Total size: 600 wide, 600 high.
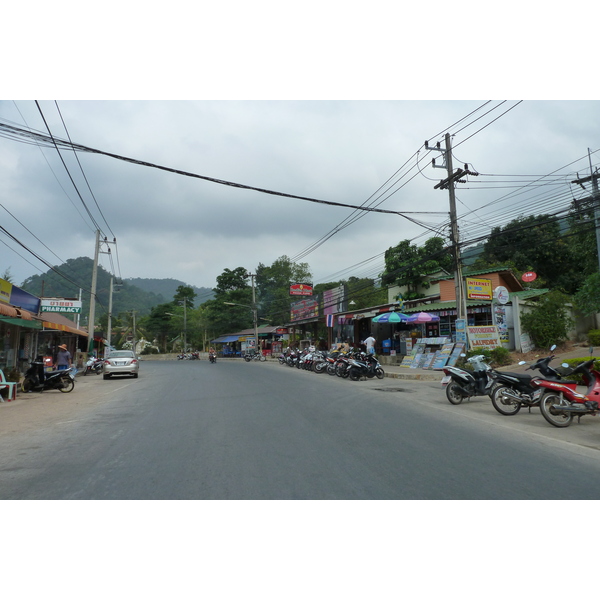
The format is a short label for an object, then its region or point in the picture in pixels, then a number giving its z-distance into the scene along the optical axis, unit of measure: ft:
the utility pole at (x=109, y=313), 135.03
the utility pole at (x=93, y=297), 90.76
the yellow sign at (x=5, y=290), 56.28
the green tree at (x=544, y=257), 118.52
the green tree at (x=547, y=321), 67.41
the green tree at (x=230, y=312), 229.66
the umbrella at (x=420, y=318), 75.97
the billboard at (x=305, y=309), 141.38
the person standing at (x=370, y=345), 75.04
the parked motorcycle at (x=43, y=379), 47.80
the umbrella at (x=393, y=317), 76.40
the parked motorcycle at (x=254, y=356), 146.82
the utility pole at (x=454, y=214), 58.75
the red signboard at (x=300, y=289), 138.10
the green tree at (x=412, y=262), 110.63
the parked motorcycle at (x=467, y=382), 35.35
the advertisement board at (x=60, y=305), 77.04
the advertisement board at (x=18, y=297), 57.16
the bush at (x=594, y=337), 71.20
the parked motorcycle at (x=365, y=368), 58.44
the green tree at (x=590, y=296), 65.05
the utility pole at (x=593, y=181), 67.26
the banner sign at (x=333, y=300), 125.12
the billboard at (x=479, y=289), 63.58
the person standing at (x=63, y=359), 61.62
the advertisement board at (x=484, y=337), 63.21
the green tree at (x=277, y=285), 223.92
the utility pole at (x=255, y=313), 157.07
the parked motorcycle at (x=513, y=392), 29.14
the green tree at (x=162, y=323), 259.19
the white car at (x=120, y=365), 69.41
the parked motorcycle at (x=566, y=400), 25.38
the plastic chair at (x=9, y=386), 41.09
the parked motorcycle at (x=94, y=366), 86.22
